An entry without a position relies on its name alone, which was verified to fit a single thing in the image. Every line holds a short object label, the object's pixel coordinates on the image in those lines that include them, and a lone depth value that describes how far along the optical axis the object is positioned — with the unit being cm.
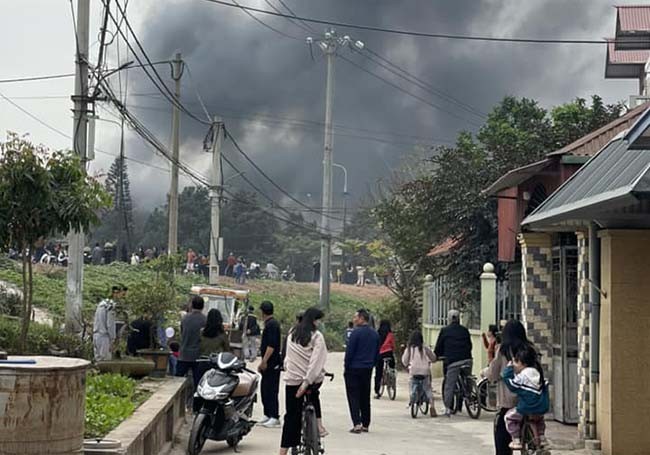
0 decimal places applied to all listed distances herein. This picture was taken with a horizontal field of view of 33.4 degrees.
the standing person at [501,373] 1145
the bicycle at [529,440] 1124
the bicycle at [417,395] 1875
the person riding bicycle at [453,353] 1884
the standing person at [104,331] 1733
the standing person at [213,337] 1570
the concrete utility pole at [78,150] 1927
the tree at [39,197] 1442
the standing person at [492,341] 1777
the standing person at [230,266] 6475
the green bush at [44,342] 1727
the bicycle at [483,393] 1845
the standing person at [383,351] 2319
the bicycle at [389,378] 2317
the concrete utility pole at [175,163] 3184
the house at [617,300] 1221
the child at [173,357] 1794
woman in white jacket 1187
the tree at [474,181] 2589
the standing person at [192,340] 1569
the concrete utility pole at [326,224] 4831
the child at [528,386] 1115
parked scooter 1262
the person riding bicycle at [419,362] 1881
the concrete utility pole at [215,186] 3884
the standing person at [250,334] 3261
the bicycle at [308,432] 1185
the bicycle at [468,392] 1884
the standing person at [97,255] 5484
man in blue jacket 1617
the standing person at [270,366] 1530
